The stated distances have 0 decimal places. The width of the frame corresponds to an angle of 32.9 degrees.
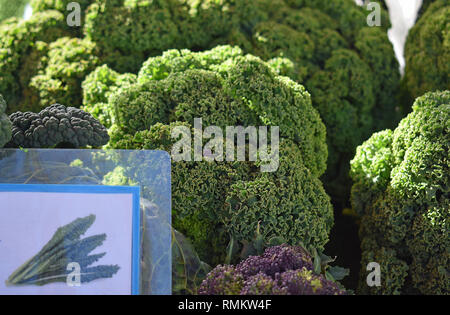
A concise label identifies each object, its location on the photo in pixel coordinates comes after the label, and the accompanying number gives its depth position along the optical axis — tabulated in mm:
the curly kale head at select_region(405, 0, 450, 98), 1043
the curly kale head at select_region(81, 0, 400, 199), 1026
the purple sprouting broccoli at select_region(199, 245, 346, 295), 722
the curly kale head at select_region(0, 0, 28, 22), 1235
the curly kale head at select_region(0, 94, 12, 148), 769
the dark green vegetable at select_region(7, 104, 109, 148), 812
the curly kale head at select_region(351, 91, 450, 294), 855
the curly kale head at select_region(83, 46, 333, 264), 828
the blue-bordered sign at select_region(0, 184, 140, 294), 734
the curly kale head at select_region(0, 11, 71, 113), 1044
